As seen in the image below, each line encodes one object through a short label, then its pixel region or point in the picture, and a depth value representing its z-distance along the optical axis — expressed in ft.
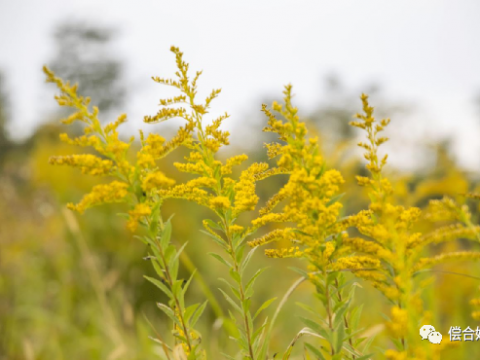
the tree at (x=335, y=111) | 117.29
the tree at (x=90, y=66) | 128.88
